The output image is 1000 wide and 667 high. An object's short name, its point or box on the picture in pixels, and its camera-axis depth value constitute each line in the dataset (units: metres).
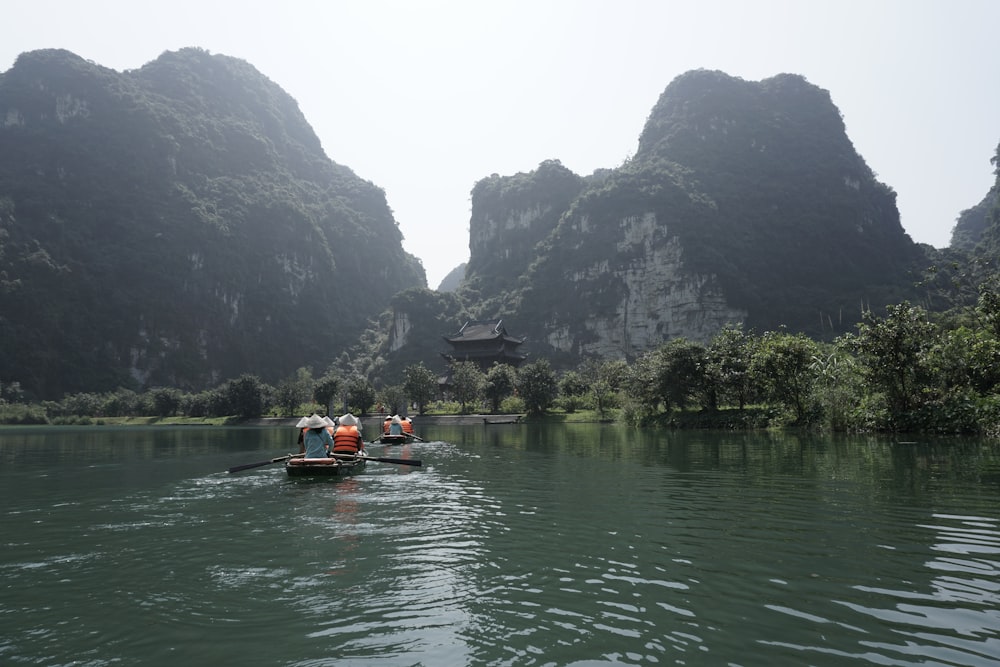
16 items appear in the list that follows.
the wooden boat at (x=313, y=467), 17.20
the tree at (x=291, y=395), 77.00
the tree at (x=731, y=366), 40.56
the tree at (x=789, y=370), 35.31
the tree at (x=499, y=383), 68.44
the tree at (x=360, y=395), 72.56
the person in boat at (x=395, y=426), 30.81
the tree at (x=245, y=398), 75.75
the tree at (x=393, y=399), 75.28
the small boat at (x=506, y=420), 61.19
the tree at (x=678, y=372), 42.59
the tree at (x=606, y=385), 59.91
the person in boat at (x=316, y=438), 17.78
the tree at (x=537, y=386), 61.50
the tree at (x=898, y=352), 27.03
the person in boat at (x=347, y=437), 19.61
